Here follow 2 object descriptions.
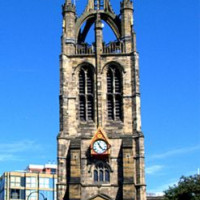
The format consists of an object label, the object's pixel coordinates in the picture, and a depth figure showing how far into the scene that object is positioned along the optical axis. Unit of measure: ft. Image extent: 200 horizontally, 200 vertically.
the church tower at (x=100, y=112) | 205.77
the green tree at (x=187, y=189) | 184.55
